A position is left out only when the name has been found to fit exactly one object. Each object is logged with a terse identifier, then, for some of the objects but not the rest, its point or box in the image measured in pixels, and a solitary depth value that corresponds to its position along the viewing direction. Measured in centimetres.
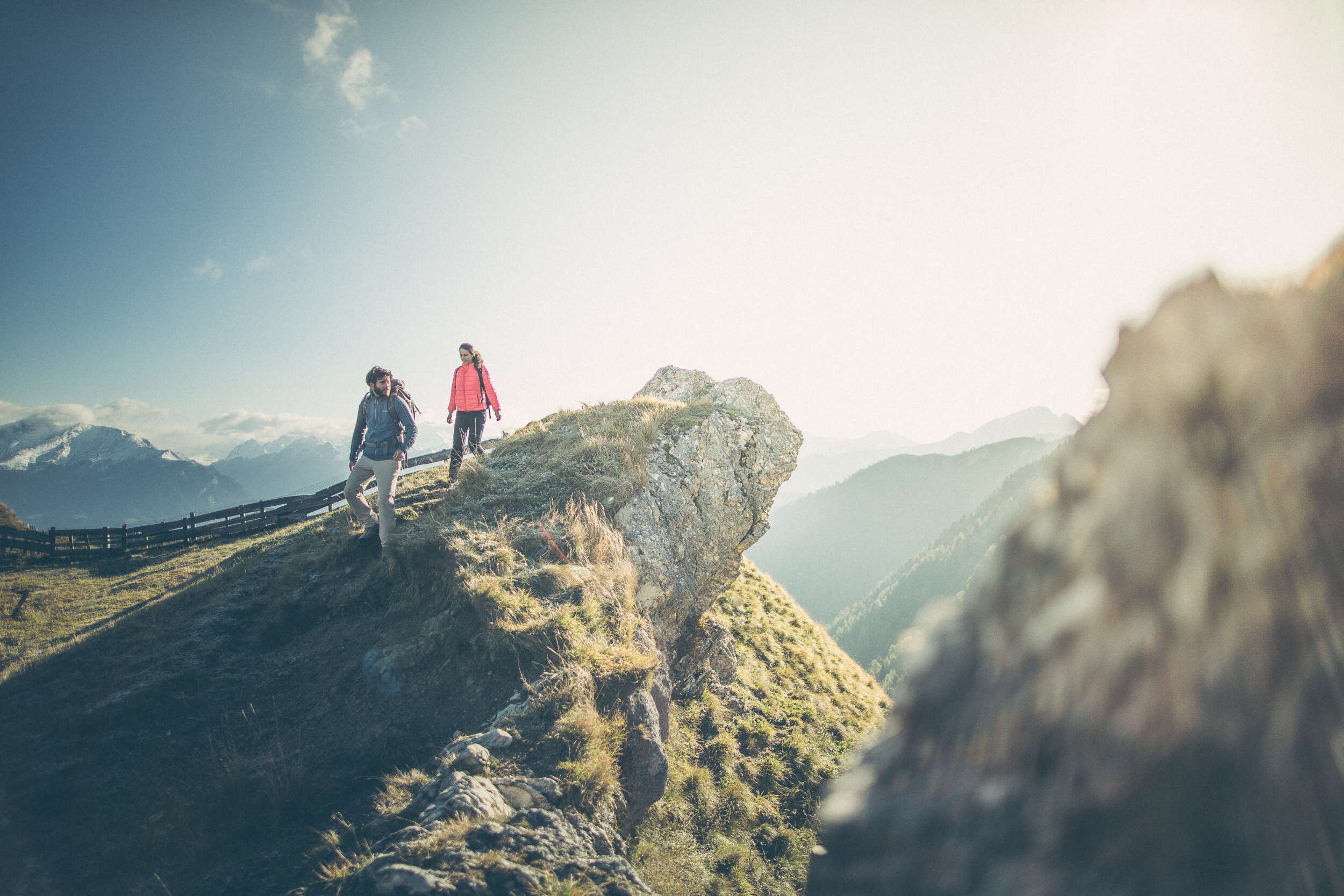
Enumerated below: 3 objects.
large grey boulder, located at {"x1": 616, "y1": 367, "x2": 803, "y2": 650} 807
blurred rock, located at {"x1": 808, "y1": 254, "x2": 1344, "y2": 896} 90
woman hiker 1021
